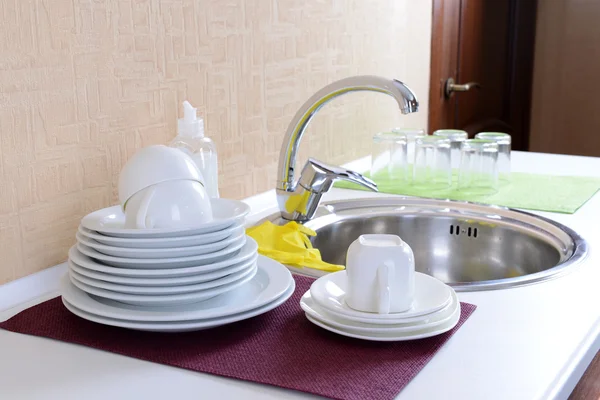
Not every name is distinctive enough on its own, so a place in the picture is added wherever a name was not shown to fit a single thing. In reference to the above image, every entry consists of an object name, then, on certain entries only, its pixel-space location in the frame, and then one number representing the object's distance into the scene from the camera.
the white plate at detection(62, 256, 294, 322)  0.88
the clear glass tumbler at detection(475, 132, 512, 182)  1.80
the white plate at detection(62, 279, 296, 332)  0.87
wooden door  2.79
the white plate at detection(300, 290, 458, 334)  0.89
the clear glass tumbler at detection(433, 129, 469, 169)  1.84
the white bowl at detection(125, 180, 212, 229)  0.93
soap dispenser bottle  1.25
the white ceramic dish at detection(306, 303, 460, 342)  0.89
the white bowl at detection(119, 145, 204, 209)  0.94
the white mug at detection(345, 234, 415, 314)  0.91
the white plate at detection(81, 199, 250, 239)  0.90
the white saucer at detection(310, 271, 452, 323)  0.90
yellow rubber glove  1.21
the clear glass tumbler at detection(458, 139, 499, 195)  1.71
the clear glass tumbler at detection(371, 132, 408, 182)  1.81
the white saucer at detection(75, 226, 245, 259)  0.89
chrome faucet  1.44
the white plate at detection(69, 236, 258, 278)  0.88
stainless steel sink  1.48
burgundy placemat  0.80
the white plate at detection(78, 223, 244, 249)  0.89
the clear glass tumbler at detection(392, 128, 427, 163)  1.85
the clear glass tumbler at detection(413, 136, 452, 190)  1.76
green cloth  1.59
